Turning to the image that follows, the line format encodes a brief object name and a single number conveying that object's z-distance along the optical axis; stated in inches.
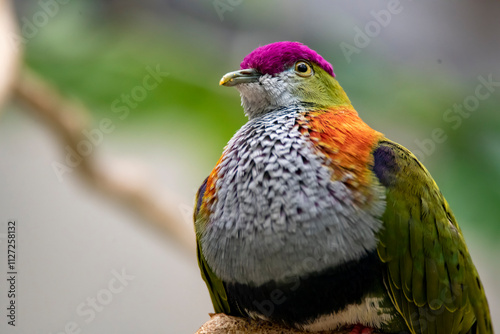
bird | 75.2
